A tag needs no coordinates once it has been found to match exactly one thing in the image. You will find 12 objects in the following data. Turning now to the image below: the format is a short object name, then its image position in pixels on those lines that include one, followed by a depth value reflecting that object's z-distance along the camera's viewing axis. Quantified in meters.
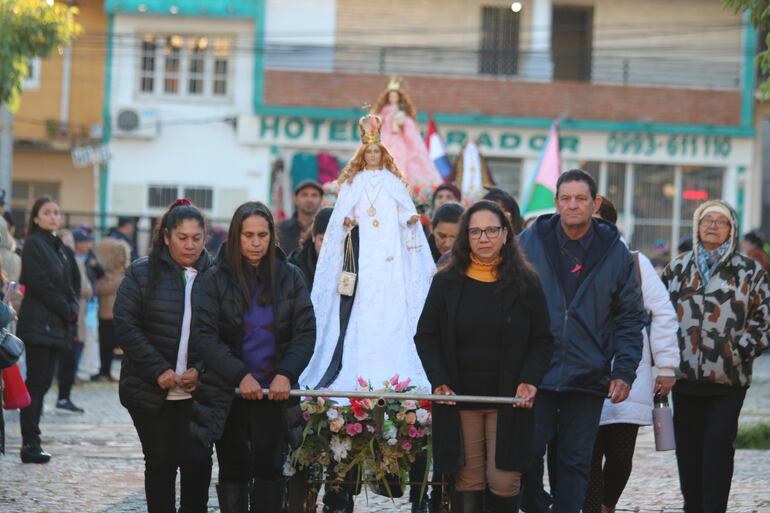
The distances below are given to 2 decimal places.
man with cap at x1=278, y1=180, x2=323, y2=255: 23.69
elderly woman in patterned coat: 15.89
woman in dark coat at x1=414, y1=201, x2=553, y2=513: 12.74
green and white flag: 33.62
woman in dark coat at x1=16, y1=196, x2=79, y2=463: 21.15
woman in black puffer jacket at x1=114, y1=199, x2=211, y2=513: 13.45
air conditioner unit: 58.11
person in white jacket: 15.00
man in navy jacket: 13.70
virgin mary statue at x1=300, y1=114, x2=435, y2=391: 17.03
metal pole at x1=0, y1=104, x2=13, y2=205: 37.25
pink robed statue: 28.98
